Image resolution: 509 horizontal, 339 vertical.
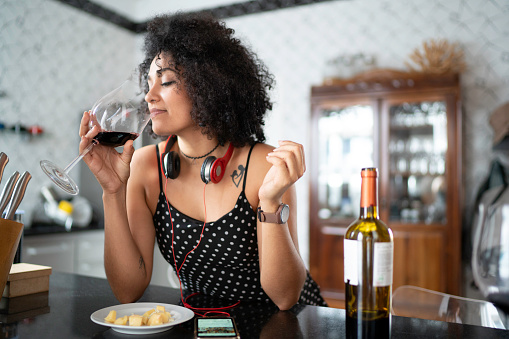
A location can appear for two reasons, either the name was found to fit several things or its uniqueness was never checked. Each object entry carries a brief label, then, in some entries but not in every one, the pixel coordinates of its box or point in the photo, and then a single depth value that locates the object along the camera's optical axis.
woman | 1.18
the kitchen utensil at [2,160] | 0.93
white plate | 0.77
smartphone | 0.72
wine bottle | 0.68
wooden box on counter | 1.04
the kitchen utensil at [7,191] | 0.87
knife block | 0.86
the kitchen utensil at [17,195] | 0.88
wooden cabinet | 3.39
